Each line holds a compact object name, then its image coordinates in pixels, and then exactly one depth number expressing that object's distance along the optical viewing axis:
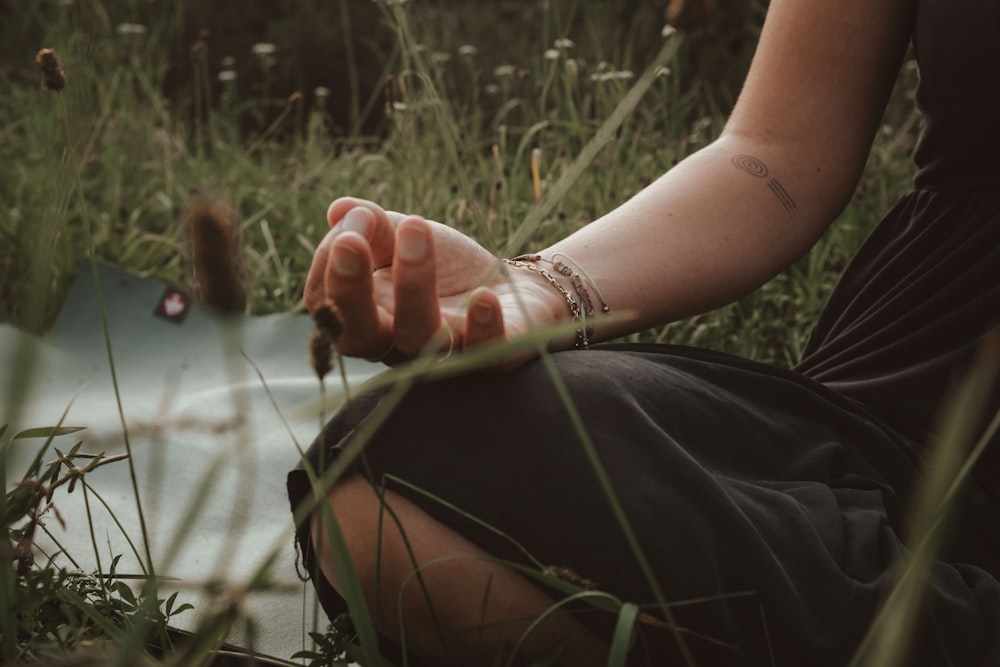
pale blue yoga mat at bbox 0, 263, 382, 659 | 0.58
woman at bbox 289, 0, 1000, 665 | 0.77
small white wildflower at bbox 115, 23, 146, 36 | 3.39
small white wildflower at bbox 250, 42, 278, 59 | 3.57
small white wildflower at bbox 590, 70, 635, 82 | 2.25
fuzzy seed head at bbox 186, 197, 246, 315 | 0.45
